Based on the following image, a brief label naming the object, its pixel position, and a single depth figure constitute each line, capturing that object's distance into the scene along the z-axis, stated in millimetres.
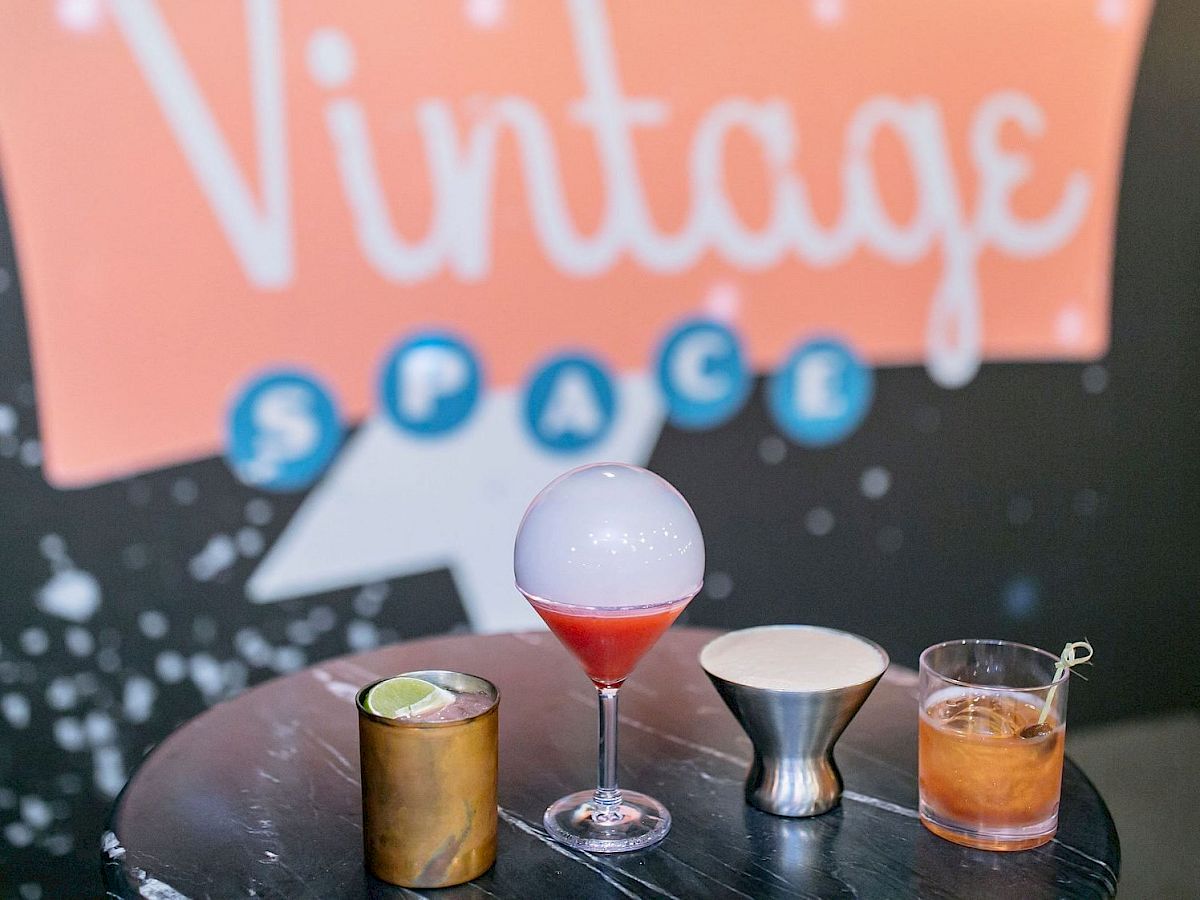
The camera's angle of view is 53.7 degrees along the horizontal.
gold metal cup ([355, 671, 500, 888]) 1039
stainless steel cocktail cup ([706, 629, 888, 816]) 1154
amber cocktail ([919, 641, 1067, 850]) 1115
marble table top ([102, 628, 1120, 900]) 1064
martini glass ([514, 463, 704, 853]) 1089
